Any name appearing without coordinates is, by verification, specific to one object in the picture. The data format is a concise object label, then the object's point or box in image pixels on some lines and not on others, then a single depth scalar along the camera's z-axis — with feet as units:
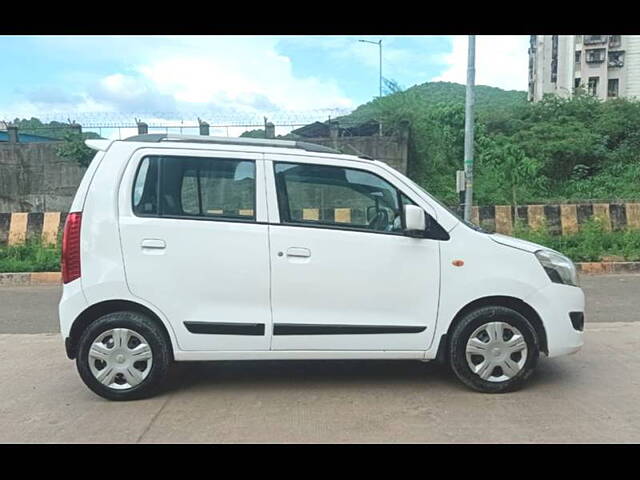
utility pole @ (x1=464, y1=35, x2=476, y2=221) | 33.77
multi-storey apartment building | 171.32
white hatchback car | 13.06
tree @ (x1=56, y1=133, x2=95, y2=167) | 47.47
